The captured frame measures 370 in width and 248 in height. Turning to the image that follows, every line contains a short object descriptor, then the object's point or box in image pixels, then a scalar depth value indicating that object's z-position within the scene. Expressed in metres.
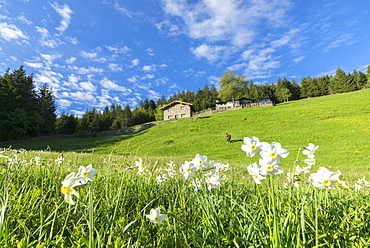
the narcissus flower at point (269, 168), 1.16
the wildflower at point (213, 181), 2.28
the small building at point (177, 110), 56.50
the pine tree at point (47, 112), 48.89
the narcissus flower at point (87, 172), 1.26
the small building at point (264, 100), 82.71
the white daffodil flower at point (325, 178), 1.20
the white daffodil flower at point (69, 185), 0.97
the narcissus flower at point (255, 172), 1.36
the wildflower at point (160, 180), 3.16
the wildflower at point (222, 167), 3.56
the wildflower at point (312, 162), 1.73
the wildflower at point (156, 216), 1.36
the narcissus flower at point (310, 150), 1.62
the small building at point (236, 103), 74.92
